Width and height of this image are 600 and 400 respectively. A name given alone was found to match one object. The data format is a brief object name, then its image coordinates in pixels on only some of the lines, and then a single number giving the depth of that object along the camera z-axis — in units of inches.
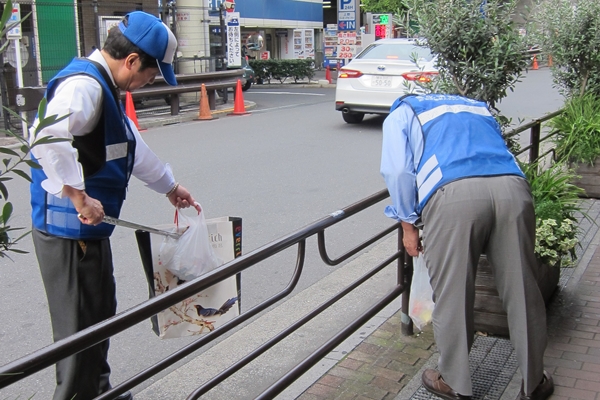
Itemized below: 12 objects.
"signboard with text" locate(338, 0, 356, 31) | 991.0
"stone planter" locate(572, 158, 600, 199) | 283.0
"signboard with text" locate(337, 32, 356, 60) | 951.0
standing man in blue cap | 107.1
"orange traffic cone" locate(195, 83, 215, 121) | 589.3
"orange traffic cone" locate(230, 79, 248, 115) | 624.4
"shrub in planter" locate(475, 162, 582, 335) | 154.5
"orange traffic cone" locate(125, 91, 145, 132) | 514.3
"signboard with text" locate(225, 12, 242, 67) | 778.8
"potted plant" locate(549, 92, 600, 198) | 280.4
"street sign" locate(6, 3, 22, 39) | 433.6
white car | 490.0
